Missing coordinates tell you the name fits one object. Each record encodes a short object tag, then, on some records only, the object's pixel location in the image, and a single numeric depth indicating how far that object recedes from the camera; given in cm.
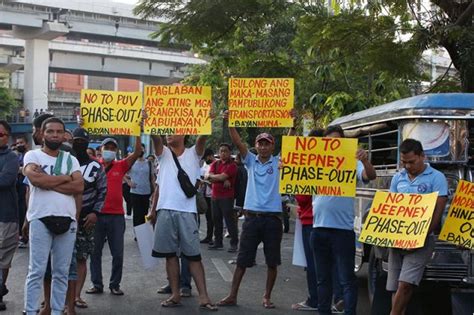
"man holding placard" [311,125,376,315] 632
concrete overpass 4447
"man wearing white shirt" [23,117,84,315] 591
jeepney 614
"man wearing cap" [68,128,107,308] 705
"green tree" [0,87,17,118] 5116
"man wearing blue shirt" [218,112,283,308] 756
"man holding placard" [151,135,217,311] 729
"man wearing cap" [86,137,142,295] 802
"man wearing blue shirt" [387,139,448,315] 564
